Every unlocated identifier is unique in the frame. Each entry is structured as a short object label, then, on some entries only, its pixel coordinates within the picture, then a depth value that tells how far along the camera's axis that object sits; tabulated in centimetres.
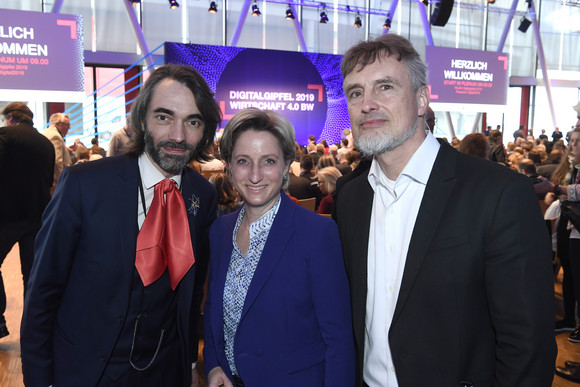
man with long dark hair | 158
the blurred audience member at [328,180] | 479
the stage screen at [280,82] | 1177
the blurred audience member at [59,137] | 524
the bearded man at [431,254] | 121
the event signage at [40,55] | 805
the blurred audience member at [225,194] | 364
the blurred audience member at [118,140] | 596
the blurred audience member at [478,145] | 414
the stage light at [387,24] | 1614
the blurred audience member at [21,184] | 361
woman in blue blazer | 146
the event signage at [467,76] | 1296
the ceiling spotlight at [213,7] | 1402
